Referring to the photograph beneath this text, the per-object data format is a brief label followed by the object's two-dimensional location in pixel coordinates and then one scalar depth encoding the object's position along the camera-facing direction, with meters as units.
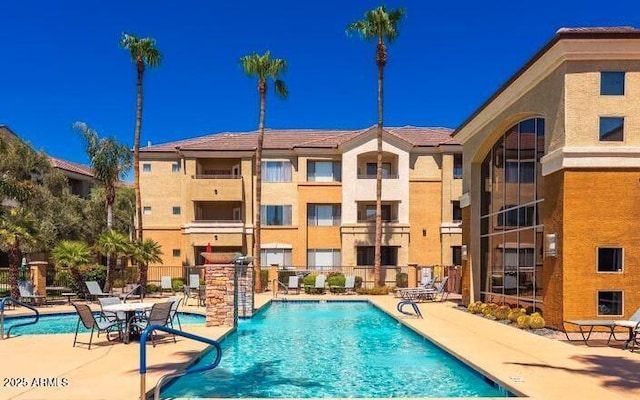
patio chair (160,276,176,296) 26.92
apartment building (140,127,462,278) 33.50
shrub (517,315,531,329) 14.40
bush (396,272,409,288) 31.24
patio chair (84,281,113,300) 21.11
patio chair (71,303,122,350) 11.38
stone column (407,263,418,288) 31.01
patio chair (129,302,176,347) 11.59
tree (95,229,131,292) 23.88
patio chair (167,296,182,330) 12.62
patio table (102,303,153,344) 11.62
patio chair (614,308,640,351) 11.02
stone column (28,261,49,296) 21.55
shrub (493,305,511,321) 16.59
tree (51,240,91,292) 21.69
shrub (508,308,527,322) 15.59
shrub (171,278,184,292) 28.73
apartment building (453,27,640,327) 13.20
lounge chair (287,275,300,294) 28.44
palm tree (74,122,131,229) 32.03
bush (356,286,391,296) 27.72
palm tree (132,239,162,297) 24.80
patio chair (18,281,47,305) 20.29
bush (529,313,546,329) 14.27
